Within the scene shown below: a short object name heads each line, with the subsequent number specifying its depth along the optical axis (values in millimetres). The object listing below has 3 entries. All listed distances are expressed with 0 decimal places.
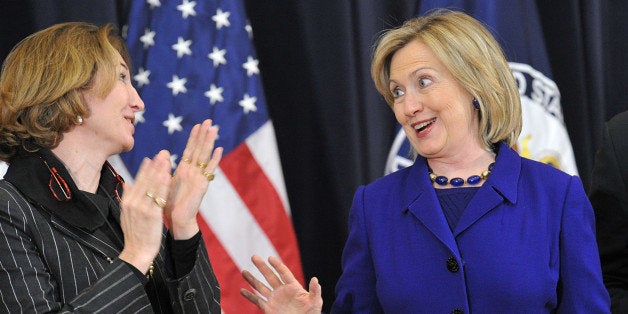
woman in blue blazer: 4344
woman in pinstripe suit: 3936
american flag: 6121
